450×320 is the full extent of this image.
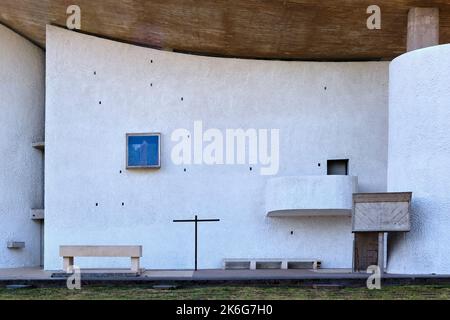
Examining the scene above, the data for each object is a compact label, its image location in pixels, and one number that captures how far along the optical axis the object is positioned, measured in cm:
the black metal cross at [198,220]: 2157
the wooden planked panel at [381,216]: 1766
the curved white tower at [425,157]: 1758
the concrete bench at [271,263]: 2206
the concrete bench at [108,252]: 1825
